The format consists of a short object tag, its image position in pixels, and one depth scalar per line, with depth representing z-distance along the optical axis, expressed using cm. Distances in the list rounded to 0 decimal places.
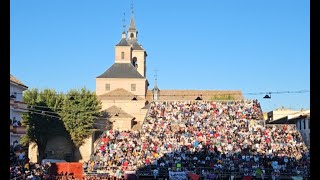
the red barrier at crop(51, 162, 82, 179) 3759
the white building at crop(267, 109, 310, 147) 5200
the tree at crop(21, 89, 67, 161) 5510
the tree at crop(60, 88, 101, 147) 5697
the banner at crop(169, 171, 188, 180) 3575
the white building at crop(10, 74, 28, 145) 4056
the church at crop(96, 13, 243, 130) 6938
